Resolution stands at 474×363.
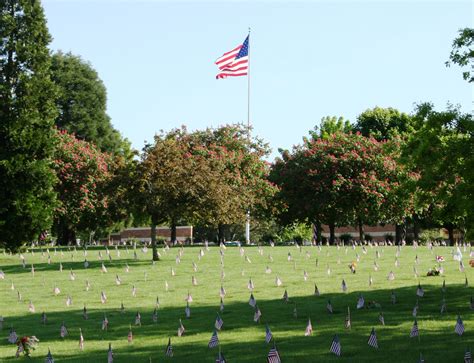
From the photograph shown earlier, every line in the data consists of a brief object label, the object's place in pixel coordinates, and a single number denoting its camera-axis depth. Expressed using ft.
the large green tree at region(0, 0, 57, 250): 139.74
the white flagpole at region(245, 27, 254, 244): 197.90
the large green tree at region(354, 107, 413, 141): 263.90
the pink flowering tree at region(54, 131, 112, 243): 196.13
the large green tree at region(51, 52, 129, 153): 255.70
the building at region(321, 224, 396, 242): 286.87
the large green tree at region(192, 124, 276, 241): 177.99
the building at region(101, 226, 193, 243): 326.65
